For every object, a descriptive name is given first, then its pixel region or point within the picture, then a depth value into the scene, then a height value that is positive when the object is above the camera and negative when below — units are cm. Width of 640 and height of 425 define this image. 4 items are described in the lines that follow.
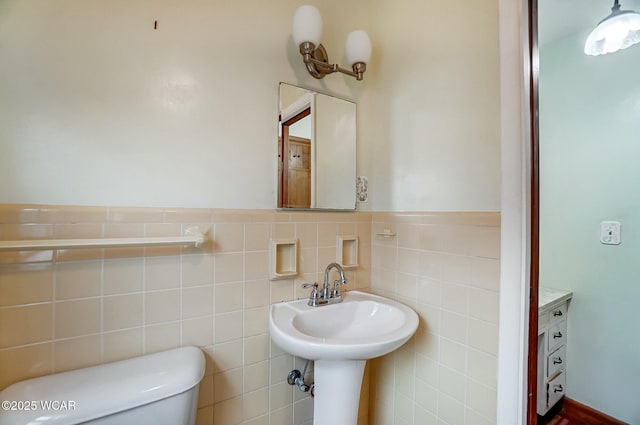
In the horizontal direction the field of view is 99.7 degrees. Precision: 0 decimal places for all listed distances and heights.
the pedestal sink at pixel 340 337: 81 -42
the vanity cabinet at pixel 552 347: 151 -78
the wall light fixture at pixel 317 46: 108 +73
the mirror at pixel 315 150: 117 +30
